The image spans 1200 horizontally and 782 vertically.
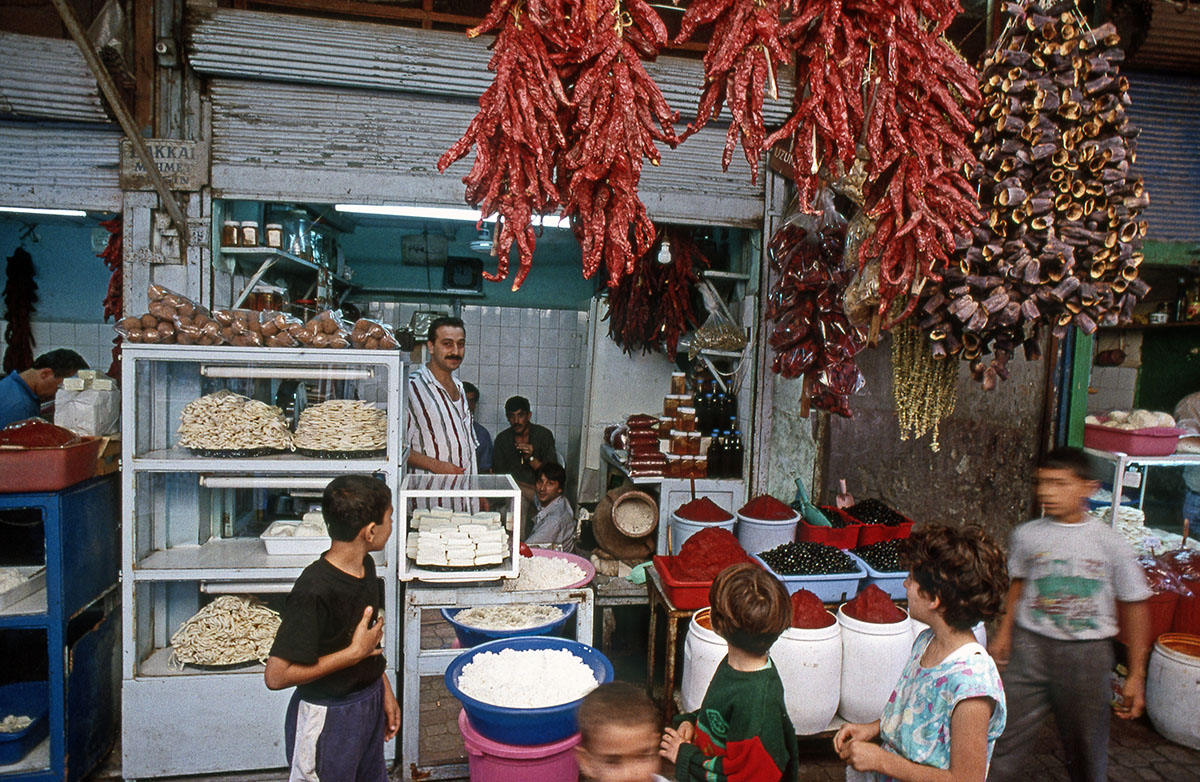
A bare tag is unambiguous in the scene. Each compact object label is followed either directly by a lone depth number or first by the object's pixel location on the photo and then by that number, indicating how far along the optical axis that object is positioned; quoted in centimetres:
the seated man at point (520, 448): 641
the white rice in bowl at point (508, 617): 357
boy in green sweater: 209
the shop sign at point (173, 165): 393
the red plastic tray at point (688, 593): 372
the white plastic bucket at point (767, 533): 427
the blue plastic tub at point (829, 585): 380
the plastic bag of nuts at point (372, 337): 345
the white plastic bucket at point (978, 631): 365
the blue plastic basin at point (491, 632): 333
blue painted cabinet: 320
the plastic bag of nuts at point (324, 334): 340
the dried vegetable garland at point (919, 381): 343
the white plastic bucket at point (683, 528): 431
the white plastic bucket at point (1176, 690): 396
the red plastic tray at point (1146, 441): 439
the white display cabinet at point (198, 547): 334
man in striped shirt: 434
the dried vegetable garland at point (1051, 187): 285
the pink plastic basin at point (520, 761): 266
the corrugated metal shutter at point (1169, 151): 458
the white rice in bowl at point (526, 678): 274
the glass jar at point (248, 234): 421
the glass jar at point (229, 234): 418
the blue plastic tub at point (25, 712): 321
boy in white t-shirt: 279
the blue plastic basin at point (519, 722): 262
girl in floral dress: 194
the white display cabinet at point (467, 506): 335
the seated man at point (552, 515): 548
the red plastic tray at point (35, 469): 314
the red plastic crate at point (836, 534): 425
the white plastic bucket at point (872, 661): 350
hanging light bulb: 530
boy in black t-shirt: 220
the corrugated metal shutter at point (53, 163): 388
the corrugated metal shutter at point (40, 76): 377
